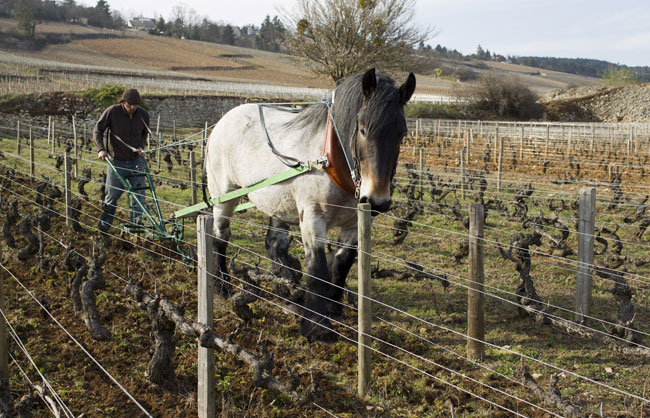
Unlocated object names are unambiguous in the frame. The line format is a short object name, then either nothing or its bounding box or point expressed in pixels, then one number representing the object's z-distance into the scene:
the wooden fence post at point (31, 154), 11.85
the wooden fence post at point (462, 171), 11.84
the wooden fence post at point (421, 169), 12.23
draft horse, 3.74
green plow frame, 5.86
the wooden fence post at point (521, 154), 18.28
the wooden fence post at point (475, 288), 4.09
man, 6.65
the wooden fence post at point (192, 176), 9.93
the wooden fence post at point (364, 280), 3.47
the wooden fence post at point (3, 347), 3.01
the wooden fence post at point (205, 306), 2.91
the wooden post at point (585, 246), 4.84
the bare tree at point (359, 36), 24.83
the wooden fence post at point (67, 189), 7.79
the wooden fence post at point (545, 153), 18.55
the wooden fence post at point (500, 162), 12.58
